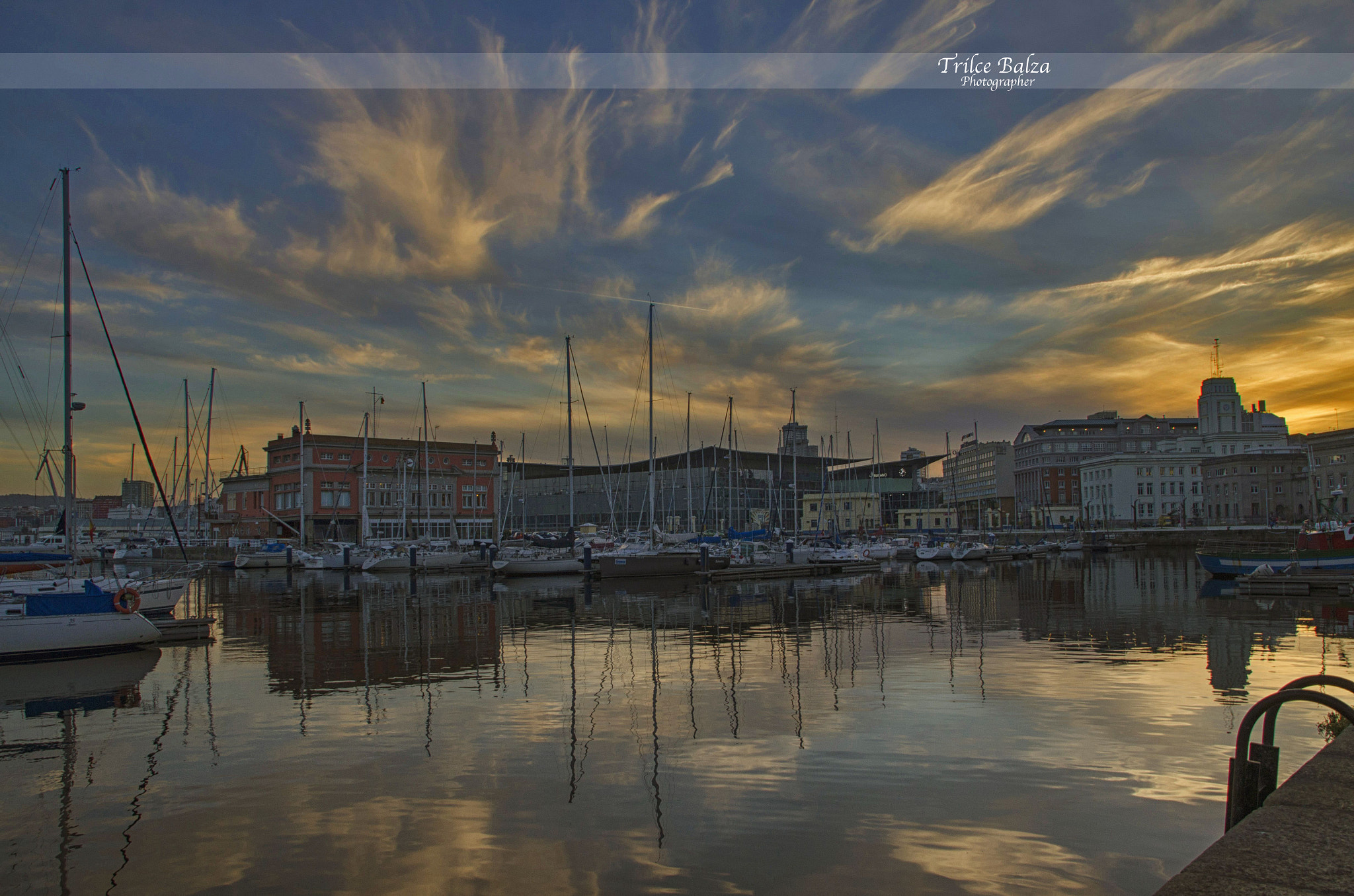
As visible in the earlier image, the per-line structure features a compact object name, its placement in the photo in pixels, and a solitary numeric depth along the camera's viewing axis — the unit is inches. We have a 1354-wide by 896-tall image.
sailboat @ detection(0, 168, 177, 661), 863.7
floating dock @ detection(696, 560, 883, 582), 2107.5
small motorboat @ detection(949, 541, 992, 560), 3297.2
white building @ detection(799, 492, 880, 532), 5620.1
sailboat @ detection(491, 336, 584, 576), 2256.4
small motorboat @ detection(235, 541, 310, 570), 2933.1
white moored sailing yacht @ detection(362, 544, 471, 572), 2576.3
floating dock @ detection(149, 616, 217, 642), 1052.7
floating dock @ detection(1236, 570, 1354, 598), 1503.4
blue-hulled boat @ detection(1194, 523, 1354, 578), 1674.5
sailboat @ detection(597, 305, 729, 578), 2110.0
